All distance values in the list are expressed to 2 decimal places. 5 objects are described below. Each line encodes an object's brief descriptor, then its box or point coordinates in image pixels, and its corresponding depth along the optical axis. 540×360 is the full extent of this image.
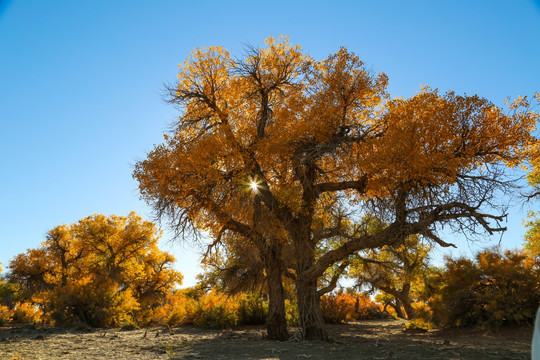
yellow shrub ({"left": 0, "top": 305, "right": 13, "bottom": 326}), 20.47
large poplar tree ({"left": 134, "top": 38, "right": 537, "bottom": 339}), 11.09
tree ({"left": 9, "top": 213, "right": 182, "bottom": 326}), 30.30
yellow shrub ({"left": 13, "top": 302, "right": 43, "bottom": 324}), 22.72
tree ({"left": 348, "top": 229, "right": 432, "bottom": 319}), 18.16
